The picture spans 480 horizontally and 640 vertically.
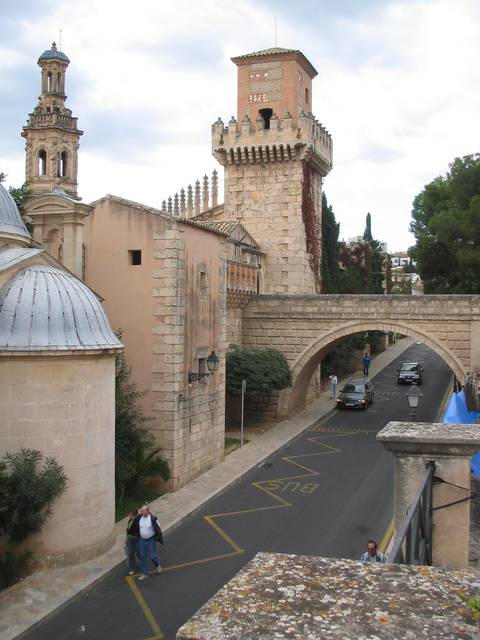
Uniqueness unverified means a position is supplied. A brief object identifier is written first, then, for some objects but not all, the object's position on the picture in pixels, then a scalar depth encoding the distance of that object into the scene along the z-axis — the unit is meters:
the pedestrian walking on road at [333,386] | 34.81
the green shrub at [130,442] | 16.53
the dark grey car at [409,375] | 41.50
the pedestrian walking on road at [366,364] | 43.72
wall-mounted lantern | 19.02
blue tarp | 12.46
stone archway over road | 26.30
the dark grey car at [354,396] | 32.47
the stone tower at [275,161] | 33.38
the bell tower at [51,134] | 34.19
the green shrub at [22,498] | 11.96
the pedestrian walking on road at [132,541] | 12.59
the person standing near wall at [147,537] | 12.47
